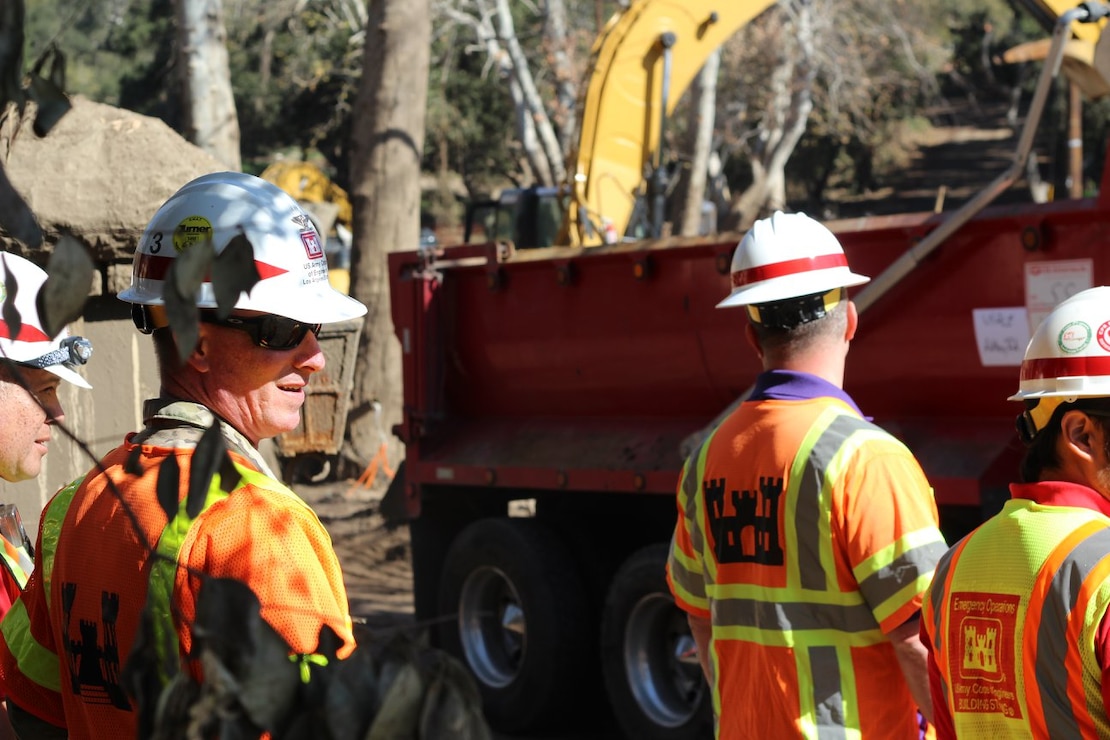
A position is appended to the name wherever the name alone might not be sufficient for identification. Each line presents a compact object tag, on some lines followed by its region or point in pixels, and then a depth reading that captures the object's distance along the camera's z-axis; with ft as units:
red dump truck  33.43
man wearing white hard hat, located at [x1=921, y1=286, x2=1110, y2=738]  19.76
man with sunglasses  16.02
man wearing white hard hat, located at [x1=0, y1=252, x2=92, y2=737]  26.06
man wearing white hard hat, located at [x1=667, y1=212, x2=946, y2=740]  25.91
